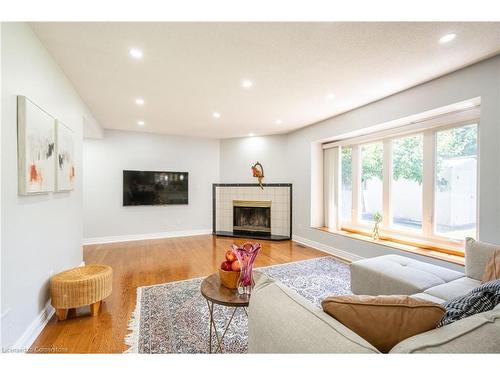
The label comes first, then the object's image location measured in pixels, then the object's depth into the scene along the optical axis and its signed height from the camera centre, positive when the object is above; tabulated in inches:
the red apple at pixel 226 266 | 66.1 -22.9
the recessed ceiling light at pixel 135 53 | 85.3 +49.4
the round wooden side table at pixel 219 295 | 57.6 -28.5
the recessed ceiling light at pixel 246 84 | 111.6 +49.8
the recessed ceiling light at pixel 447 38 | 77.0 +49.5
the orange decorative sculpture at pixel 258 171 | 228.4 +14.1
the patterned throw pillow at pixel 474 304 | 42.3 -22.0
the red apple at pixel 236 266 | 64.6 -22.3
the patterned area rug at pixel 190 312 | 72.3 -49.2
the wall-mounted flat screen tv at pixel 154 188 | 212.1 -2.3
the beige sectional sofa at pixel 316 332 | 30.0 -20.3
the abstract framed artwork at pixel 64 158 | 94.2 +12.2
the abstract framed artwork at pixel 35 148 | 67.6 +12.1
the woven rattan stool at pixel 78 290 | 83.0 -38.1
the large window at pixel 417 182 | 115.9 +2.1
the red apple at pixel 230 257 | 66.8 -20.5
